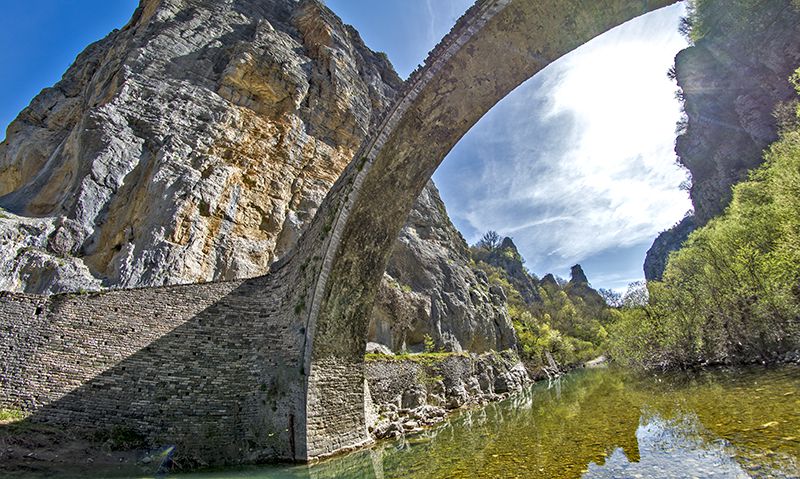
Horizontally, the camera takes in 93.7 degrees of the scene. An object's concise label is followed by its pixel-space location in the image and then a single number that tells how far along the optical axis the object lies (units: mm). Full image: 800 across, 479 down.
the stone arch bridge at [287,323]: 6234
